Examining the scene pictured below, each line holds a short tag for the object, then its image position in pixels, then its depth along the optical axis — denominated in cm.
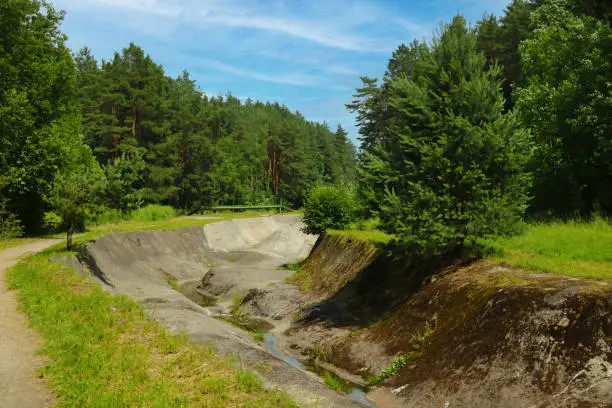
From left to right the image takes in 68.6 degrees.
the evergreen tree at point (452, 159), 1572
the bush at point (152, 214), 5155
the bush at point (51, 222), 3612
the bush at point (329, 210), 3419
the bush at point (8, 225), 3130
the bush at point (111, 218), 4053
